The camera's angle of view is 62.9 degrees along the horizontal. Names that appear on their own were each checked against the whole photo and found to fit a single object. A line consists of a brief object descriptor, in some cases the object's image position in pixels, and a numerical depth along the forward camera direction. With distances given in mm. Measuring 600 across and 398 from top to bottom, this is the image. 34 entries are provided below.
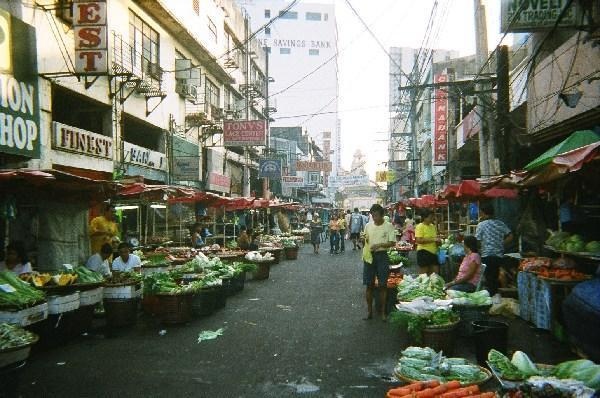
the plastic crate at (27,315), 6449
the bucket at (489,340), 5809
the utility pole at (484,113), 14056
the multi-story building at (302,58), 87438
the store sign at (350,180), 50919
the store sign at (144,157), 18391
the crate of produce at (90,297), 8344
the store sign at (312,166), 40188
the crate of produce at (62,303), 7645
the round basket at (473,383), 4371
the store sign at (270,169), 31844
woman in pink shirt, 8477
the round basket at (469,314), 7477
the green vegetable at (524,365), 4121
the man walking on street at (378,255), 9344
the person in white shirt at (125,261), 10203
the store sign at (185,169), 23234
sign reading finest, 13930
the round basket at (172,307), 9203
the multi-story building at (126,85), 12860
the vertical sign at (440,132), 28438
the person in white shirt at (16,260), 8922
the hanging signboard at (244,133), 24125
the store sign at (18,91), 11273
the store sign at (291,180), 41244
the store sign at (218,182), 27875
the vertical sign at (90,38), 13234
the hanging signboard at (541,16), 11008
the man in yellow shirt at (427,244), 11570
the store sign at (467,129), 19547
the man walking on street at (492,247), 10297
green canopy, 8909
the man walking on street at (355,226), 27247
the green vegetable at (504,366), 4125
